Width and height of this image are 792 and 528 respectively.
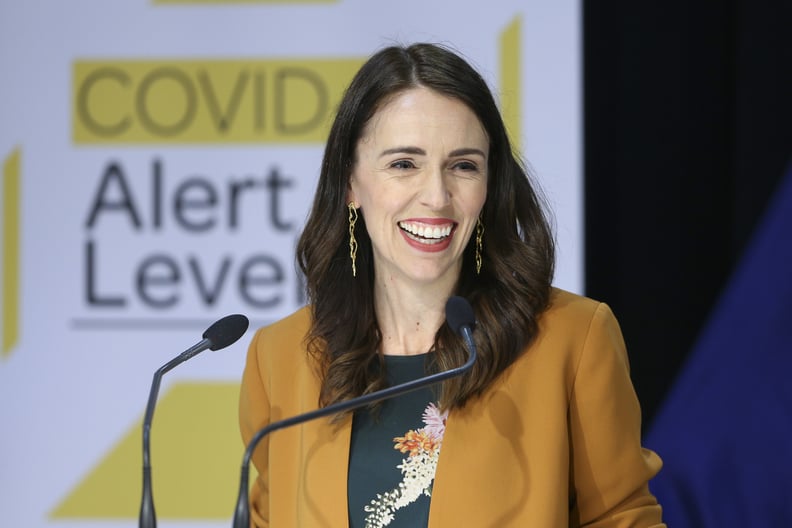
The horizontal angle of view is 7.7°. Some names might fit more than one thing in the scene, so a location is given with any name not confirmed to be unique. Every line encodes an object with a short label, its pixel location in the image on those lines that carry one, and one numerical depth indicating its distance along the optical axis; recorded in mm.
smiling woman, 5697
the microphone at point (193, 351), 5481
